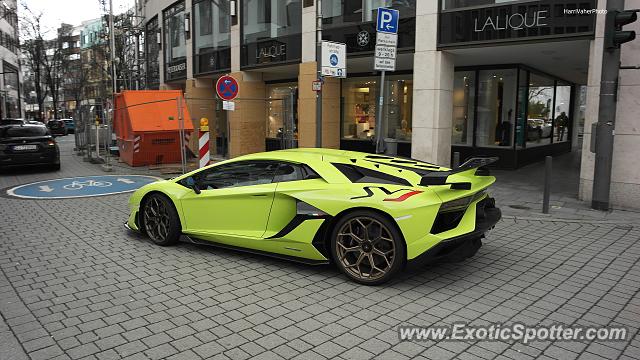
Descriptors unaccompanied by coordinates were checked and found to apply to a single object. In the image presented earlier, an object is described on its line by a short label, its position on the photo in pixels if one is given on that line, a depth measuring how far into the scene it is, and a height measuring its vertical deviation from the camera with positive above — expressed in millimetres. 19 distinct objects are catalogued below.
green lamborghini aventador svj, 4559 -901
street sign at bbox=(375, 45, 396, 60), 8200 +1200
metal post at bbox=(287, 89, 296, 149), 15734 -545
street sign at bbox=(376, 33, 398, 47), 8188 +1413
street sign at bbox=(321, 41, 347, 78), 9844 +1286
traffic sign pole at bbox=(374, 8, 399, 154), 8141 +1395
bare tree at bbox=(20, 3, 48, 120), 40656 +6500
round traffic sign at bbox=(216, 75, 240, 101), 11047 +751
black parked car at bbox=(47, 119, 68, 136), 39272 -723
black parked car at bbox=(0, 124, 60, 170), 13375 -801
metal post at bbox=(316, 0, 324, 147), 11005 +1074
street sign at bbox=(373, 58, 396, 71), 8211 +981
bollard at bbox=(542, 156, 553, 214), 8422 -1061
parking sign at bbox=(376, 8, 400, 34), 8102 +1714
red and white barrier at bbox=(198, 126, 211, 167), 11203 -617
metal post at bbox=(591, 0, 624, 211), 8602 -145
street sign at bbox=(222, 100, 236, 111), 11719 +370
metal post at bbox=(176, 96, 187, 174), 12805 -242
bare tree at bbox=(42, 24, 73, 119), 44572 +5628
